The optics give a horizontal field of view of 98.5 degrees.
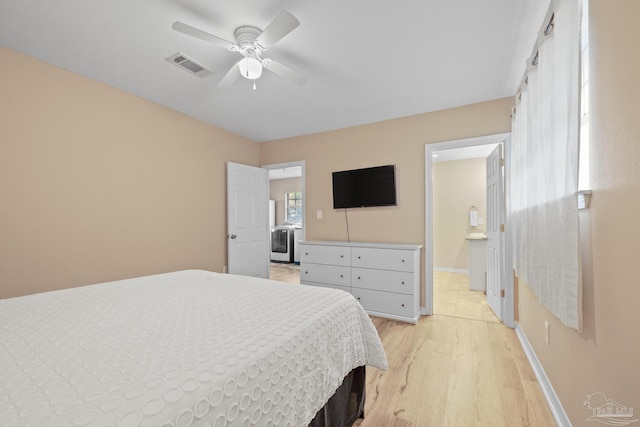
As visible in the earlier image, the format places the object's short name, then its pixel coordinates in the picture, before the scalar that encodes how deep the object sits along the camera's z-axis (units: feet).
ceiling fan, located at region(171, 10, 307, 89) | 5.17
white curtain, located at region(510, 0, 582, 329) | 3.98
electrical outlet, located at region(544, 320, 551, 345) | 5.76
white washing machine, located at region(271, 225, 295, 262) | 22.49
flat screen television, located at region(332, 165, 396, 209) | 11.27
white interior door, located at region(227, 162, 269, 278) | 12.74
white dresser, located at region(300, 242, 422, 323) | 9.86
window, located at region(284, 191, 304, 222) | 25.64
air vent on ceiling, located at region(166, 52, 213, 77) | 7.07
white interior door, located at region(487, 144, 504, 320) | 9.73
